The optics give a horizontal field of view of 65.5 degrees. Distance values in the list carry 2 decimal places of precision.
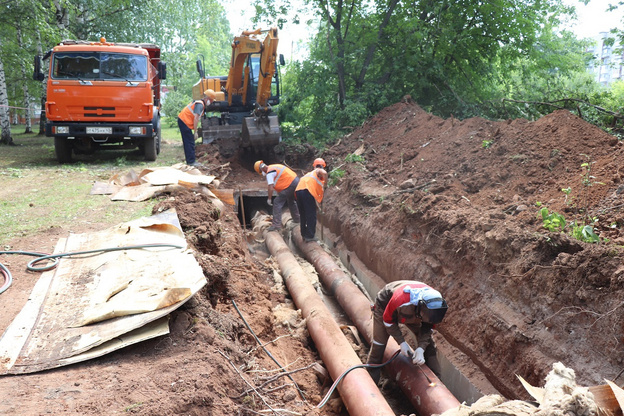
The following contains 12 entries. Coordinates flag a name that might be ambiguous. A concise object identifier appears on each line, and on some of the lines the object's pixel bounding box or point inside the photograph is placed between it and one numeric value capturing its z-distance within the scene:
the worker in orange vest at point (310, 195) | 9.15
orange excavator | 12.32
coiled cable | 4.72
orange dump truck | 11.38
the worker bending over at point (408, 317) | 4.74
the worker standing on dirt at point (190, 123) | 11.62
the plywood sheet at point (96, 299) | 3.51
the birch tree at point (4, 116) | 16.05
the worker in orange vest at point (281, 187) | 9.83
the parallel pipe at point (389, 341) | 4.57
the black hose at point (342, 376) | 4.63
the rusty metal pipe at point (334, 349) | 4.43
